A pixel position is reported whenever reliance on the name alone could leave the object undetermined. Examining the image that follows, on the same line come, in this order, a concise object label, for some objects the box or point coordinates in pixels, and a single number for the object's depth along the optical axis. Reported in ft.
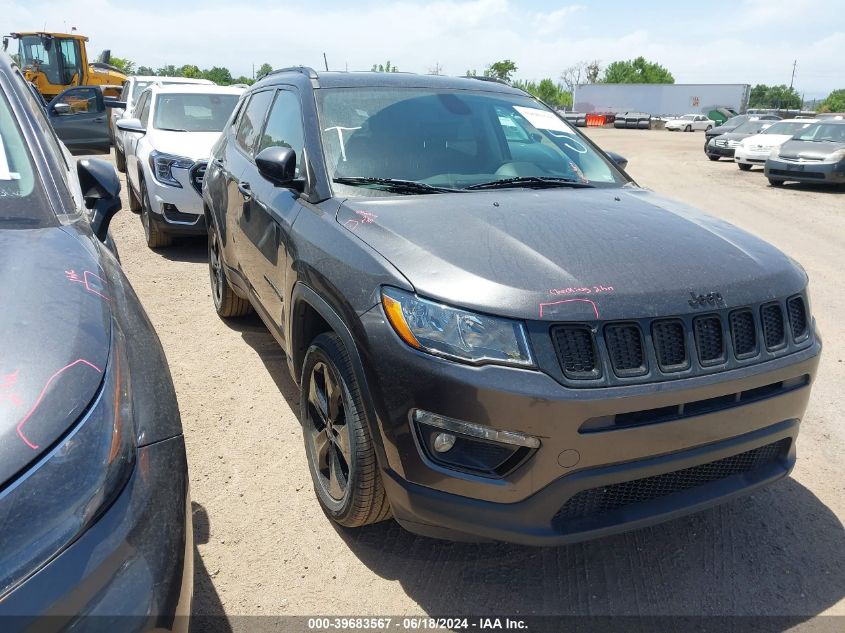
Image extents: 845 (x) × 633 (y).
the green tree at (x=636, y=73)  359.66
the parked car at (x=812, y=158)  45.89
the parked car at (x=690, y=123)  171.01
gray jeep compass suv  6.64
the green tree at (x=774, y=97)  340.59
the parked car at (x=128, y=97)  35.68
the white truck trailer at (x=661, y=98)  223.10
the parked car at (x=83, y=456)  4.15
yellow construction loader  67.26
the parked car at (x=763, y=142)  58.34
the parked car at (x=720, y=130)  74.28
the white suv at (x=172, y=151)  22.59
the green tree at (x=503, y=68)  309.96
